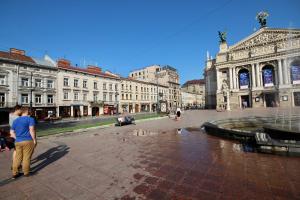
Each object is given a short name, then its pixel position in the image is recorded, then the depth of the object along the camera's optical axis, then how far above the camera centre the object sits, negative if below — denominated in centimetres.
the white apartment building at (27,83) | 2877 +491
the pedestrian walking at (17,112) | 469 -8
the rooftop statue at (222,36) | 5362 +2169
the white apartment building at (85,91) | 3725 +409
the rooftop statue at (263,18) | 4794 +2425
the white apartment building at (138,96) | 5175 +353
